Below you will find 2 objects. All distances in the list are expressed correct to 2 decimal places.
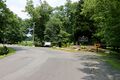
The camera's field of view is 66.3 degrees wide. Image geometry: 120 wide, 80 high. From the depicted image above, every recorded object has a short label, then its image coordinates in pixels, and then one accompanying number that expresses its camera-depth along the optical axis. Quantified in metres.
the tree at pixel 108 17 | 9.81
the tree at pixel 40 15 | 29.02
